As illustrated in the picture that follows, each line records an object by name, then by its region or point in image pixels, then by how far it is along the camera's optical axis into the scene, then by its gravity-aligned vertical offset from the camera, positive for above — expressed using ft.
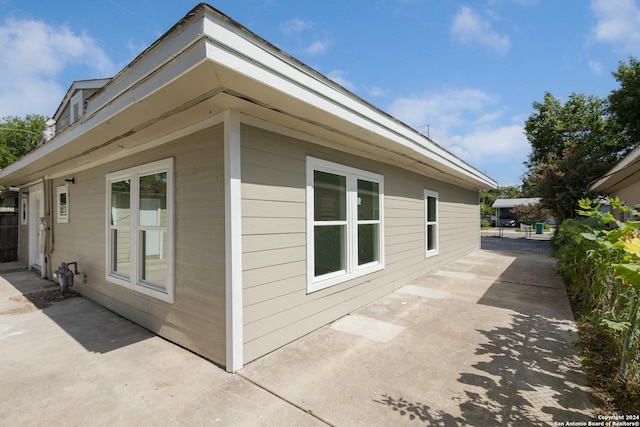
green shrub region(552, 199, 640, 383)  5.87 -2.43
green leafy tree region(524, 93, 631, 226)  43.27 +17.73
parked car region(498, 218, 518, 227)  108.08 -3.43
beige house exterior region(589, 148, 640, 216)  14.89 +2.52
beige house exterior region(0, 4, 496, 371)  7.34 +0.89
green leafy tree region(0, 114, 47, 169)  72.74 +21.27
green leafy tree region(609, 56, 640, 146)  51.55 +20.26
